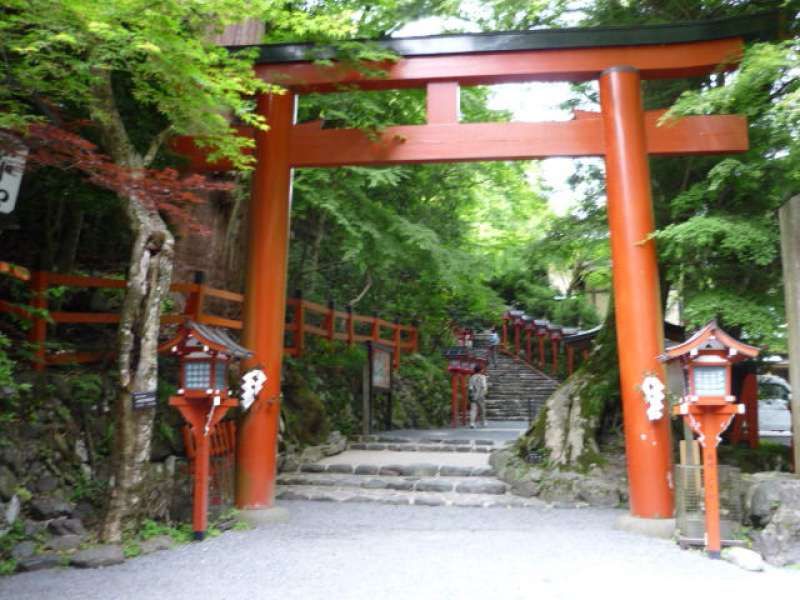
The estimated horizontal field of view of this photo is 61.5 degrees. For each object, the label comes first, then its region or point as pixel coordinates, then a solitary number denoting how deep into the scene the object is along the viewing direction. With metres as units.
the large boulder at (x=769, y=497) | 6.20
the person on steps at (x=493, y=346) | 22.61
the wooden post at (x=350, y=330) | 14.49
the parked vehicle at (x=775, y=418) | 17.14
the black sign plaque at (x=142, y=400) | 6.00
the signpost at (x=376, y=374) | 13.85
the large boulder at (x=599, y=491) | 8.31
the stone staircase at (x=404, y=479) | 8.82
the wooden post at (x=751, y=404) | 9.93
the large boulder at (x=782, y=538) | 5.82
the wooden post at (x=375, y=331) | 15.31
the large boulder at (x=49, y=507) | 6.29
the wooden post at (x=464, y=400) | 17.41
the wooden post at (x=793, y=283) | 6.96
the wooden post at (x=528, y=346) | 22.95
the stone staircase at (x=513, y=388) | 19.62
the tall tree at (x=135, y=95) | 5.22
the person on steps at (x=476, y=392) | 16.17
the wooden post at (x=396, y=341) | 16.75
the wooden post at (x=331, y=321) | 13.79
